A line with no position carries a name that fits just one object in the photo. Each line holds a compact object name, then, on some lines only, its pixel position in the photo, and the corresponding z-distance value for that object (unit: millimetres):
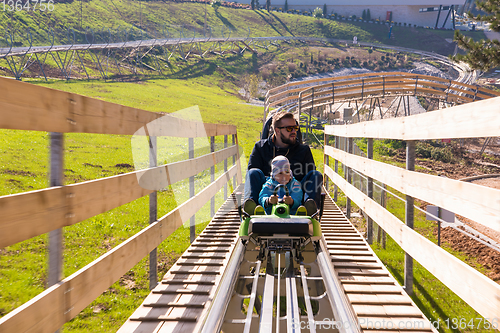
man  4172
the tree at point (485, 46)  10367
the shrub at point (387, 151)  14798
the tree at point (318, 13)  94000
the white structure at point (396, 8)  84688
